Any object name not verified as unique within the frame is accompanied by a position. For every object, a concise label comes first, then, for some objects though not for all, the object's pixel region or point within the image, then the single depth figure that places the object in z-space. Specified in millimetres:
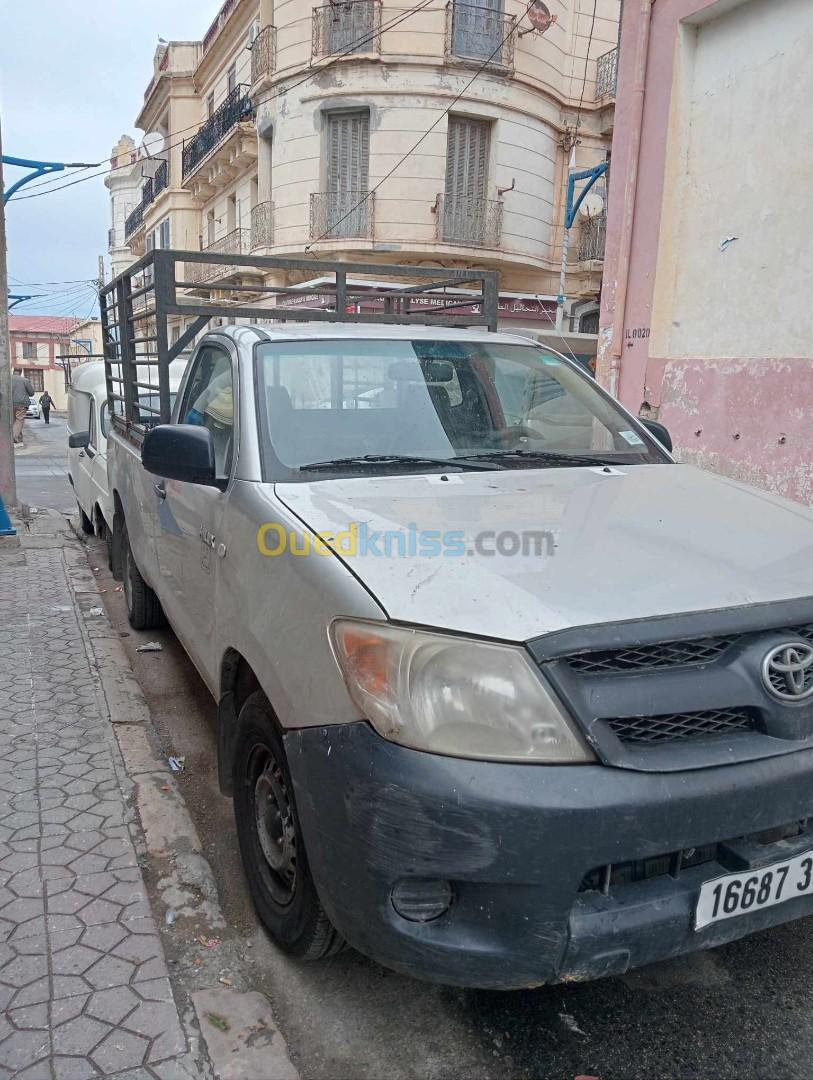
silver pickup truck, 1764
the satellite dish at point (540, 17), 18625
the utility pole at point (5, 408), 8055
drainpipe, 9133
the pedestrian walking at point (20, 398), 18656
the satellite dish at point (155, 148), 32859
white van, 7055
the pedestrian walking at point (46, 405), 30141
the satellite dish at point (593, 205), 18781
